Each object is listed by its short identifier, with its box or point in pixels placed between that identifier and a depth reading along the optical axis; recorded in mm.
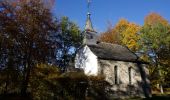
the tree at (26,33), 17392
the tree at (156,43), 22917
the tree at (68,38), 27870
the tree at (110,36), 29470
